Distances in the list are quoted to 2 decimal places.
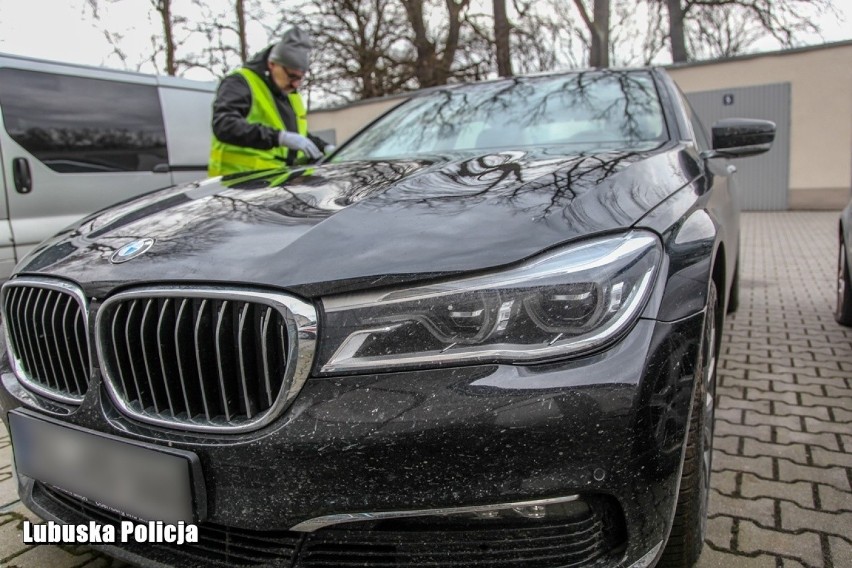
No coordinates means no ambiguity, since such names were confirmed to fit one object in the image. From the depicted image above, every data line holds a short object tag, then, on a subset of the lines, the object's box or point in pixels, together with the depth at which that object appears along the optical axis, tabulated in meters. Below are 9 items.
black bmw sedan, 1.21
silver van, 4.34
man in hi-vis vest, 3.72
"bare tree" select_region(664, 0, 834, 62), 15.77
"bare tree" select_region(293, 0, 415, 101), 16.17
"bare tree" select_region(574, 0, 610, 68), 12.09
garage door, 12.97
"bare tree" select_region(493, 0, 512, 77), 14.45
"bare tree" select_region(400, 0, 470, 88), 15.96
